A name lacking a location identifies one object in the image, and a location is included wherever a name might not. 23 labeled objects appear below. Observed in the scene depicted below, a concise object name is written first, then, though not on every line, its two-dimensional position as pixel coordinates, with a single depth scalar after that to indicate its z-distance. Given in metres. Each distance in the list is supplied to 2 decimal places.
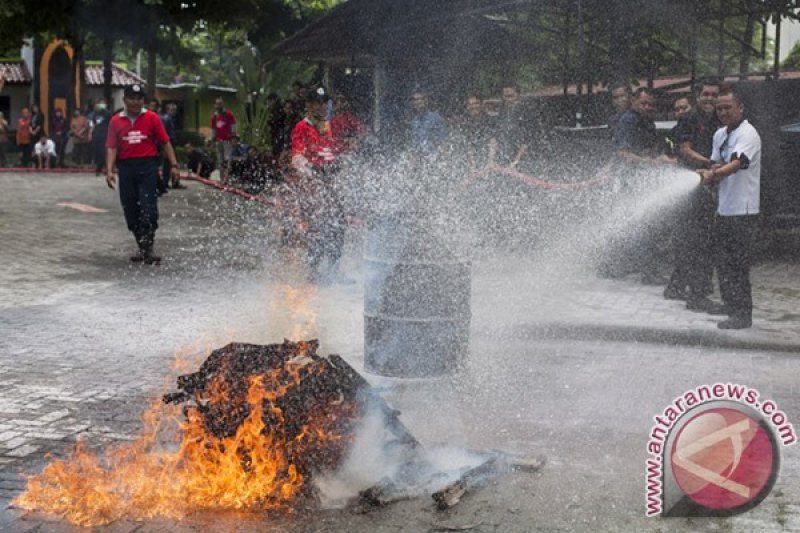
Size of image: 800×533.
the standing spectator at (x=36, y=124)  29.20
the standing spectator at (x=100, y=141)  24.41
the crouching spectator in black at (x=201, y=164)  24.45
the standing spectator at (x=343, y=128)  10.20
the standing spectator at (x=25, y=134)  28.91
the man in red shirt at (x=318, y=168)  9.69
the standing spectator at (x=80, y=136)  30.08
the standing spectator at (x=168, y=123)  19.24
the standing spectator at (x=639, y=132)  10.24
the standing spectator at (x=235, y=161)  20.72
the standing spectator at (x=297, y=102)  13.05
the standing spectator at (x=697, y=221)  8.95
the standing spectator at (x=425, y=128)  12.01
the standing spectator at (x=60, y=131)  31.05
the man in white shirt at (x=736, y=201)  8.02
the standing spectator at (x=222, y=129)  23.92
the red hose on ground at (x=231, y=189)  18.80
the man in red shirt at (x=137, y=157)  10.78
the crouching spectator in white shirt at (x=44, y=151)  28.91
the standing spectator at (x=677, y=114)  9.77
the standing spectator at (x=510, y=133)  12.52
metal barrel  6.16
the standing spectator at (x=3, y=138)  28.73
